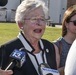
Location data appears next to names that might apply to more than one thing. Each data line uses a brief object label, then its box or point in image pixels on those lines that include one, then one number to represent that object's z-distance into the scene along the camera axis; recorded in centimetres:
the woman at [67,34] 527
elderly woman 433
